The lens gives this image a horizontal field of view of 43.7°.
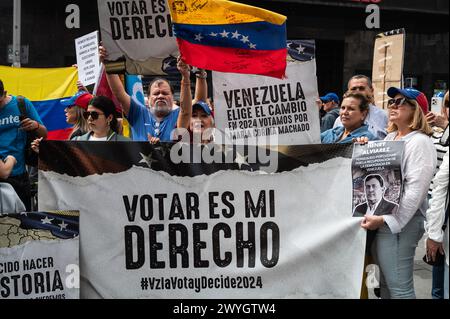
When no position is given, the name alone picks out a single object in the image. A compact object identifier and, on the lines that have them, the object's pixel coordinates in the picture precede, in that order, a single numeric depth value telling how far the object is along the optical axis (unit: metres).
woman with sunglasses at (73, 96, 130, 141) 4.16
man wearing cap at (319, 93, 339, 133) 7.63
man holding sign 4.68
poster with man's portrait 3.77
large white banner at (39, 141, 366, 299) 3.85
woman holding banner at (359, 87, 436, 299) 3.73
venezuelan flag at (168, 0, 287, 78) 4.38
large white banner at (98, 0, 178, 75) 4.57
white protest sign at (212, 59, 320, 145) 4.67
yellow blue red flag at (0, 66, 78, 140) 7.58
